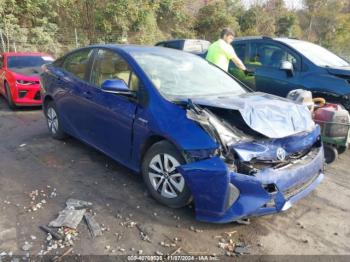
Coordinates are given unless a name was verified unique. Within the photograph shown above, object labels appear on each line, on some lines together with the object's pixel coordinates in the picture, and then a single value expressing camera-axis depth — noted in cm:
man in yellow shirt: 652
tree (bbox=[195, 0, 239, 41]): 2602
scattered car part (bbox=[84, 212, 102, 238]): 329
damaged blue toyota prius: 318
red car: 843
